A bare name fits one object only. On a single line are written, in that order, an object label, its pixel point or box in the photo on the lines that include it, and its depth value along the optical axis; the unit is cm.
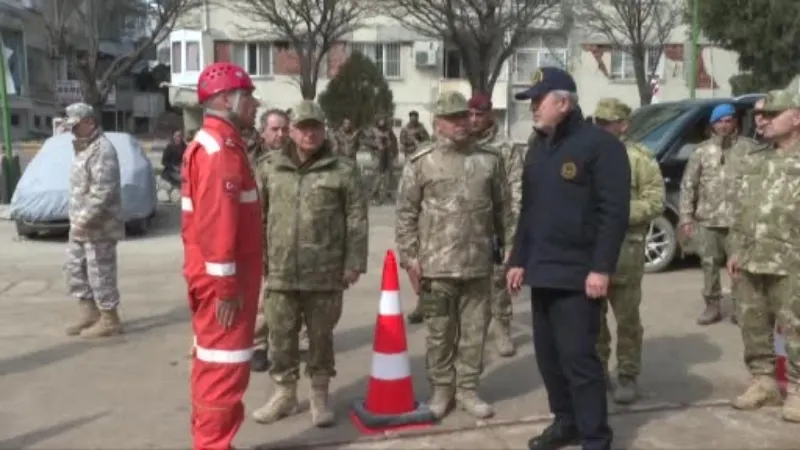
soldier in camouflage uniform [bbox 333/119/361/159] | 1914
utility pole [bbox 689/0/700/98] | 2009
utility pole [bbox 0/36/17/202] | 1814
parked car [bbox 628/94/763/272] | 1029
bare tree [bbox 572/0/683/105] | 3188
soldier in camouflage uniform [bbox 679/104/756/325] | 813
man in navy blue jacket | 486
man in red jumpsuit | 449
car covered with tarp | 1370
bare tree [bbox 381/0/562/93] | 2056
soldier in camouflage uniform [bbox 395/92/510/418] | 559
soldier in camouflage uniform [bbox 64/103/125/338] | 767
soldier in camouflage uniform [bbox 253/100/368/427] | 554
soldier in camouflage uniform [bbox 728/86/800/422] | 566
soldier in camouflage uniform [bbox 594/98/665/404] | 599
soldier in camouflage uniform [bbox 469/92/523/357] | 587
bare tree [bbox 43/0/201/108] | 2753
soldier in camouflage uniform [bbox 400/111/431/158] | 1988
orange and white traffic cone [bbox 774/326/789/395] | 623
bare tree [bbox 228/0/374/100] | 2504
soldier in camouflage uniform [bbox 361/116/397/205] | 1905
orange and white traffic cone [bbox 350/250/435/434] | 562
